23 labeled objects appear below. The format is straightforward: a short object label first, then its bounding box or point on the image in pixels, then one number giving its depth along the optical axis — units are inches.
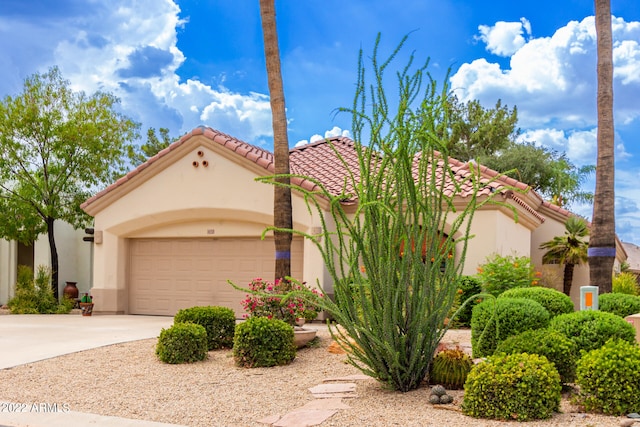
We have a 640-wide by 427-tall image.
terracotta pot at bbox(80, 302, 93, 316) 789.2
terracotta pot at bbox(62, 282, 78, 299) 912.3
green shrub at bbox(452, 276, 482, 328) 601.3
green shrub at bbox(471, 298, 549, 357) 355.9
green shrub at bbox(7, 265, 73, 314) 850.8
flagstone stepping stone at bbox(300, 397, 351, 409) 298.5
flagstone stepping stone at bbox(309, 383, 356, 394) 329.1
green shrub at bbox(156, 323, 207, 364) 424.8
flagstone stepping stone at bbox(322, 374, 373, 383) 353.7
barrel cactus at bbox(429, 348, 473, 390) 321.4
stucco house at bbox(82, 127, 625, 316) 695.9
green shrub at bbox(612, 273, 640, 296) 753.6
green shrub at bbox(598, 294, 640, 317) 454.3
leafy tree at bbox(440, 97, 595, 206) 1440.7
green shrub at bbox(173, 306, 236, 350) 476.1
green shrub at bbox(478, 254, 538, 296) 618.2
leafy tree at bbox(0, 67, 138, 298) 911.0
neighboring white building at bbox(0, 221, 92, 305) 965.8
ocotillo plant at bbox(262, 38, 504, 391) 303.1
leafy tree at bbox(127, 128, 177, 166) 1605.8
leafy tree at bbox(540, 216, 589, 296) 752.3
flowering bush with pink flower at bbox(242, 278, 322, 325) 473.7
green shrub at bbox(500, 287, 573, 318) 399.9
